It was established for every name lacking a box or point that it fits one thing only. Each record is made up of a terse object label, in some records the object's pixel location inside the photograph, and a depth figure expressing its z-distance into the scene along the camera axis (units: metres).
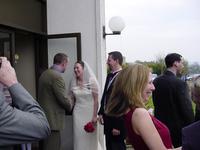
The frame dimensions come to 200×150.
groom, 5.00
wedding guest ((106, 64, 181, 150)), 2.67
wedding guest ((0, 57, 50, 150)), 1.59
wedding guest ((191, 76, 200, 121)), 2.03
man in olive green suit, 5.62
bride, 6.34
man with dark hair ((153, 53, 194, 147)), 4.91
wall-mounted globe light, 8.37
